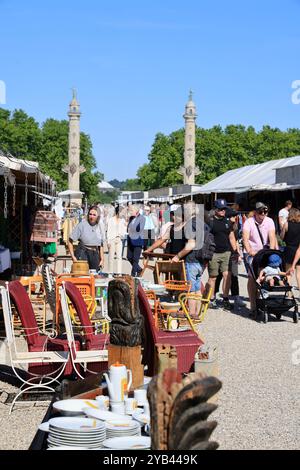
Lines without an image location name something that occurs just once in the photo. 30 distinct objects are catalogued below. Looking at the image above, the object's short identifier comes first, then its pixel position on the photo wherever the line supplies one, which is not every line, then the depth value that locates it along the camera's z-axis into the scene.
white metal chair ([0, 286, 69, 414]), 5.99
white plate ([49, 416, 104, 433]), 3.71
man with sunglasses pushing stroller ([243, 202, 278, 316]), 11.23
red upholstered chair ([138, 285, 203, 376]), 5.97
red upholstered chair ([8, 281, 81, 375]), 6.25
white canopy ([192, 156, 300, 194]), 26.27
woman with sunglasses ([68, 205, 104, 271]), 11.49
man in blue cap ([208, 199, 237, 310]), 11.74
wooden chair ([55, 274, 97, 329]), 9.08
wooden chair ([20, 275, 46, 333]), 9.44
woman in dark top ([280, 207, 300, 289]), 11.73
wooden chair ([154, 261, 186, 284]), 10.39
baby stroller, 10.54
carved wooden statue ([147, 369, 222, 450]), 2.71
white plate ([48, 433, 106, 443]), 3.64
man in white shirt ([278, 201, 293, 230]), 17.03
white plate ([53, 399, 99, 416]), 4.07
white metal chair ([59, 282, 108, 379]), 6.11
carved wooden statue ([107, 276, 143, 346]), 4.82
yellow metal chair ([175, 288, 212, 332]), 8.05
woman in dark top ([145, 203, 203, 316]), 9.94
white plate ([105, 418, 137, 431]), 3.80
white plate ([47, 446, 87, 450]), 3.60
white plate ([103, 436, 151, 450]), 3.59
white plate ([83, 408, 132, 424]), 3.96
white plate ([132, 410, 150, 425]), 3.95
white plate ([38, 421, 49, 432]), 3.93
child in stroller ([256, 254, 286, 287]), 10.78
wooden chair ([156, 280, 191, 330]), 8.83
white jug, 4.23
